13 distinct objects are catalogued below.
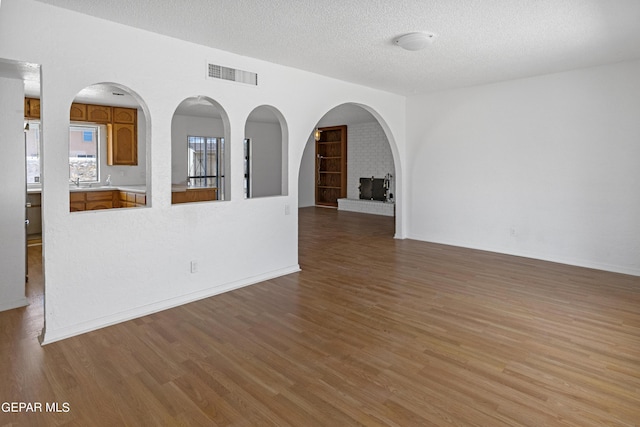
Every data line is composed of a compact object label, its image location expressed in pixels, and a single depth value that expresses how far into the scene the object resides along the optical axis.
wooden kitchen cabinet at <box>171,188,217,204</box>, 5.57
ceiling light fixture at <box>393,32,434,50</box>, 3.61
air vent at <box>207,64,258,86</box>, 4.04
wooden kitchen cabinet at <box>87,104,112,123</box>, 7.07
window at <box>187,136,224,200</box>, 9.14
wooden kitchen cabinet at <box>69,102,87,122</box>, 6.85
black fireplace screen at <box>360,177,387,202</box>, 10.71
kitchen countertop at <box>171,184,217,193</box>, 5.48
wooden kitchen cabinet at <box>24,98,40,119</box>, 6.42
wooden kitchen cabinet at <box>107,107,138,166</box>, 7.46
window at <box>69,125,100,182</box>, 7.46
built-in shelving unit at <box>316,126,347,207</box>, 11.76
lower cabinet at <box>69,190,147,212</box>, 6.32
